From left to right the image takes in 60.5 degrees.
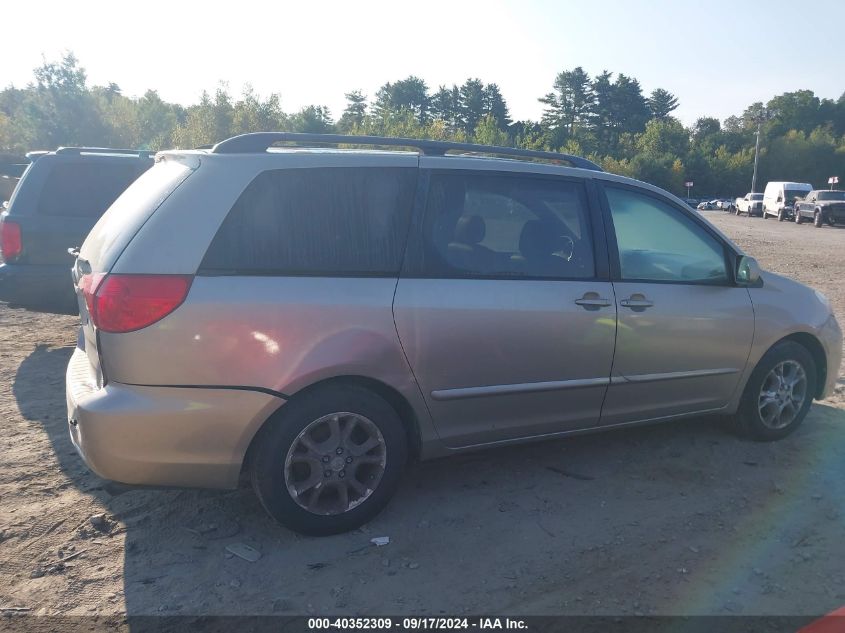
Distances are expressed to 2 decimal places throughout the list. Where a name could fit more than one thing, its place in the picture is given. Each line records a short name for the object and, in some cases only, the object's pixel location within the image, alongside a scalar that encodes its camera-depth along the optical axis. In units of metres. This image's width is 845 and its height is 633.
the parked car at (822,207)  34.69
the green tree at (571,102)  95.81
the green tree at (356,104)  96.02
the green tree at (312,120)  55.28
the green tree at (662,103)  110.19
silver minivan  3.18
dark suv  6.86
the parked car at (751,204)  49.56
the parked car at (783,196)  41.75
